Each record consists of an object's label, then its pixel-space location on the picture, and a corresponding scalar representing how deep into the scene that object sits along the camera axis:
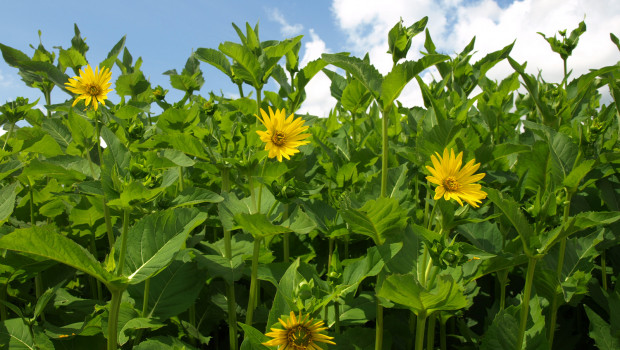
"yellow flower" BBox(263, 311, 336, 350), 0.61
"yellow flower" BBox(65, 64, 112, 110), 0.85
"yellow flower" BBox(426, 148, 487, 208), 0.64
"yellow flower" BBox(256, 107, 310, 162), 0.70
